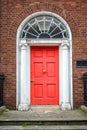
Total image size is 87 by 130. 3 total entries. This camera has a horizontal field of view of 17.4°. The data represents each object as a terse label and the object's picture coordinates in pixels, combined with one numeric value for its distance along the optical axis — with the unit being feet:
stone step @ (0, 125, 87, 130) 22.61
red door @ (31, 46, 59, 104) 30.86
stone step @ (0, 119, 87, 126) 23.76
